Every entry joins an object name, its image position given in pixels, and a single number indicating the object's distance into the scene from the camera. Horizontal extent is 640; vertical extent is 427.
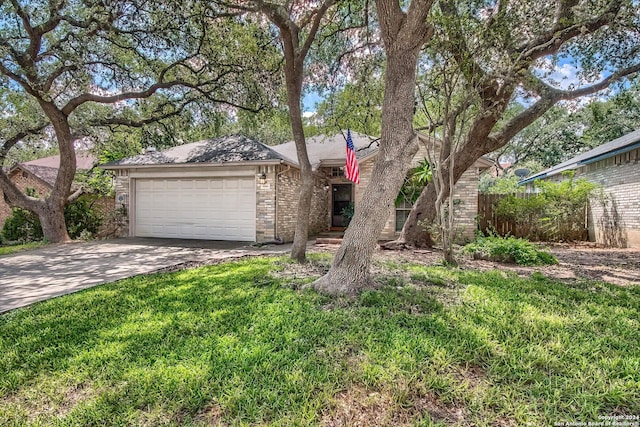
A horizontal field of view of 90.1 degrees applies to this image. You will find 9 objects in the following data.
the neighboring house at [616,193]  9.47
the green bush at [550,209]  10.89
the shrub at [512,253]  6.68
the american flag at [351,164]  8.06
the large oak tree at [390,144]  3.92
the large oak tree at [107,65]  8.05
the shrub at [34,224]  11.20
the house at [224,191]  9.69
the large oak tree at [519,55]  5.21
